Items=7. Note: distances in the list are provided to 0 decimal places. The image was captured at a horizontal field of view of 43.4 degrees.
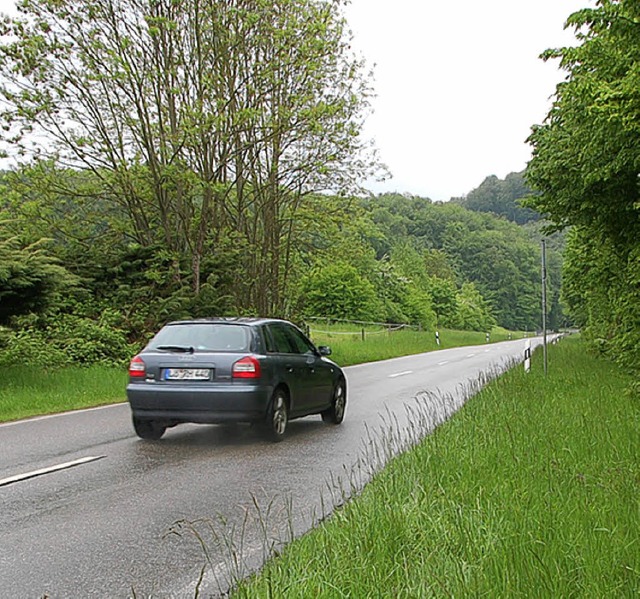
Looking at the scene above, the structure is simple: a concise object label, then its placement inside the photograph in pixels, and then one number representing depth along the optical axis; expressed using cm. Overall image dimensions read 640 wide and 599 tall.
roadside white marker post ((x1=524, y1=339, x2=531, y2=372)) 1827
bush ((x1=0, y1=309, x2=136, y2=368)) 1877
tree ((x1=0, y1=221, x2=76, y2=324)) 1525
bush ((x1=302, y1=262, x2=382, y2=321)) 5041
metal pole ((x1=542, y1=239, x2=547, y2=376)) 1655
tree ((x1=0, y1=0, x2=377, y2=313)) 2328
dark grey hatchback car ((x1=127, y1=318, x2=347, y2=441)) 995
